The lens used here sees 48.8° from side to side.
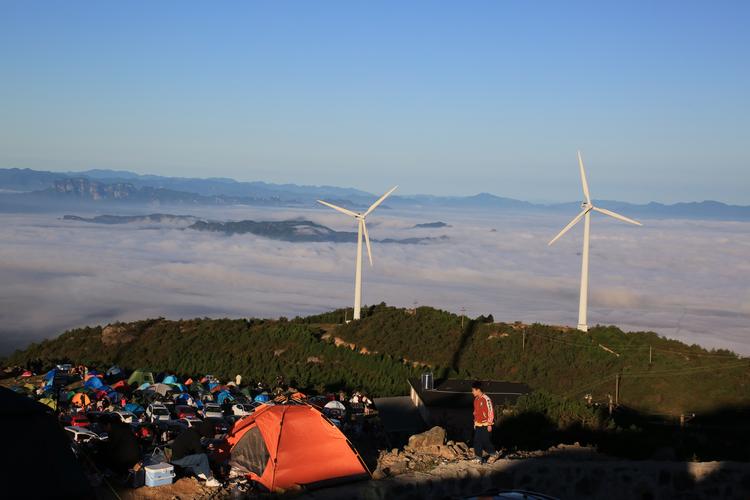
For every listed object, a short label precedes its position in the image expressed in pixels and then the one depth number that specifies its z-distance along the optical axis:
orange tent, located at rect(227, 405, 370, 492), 14.46
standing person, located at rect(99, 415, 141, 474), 13.83
